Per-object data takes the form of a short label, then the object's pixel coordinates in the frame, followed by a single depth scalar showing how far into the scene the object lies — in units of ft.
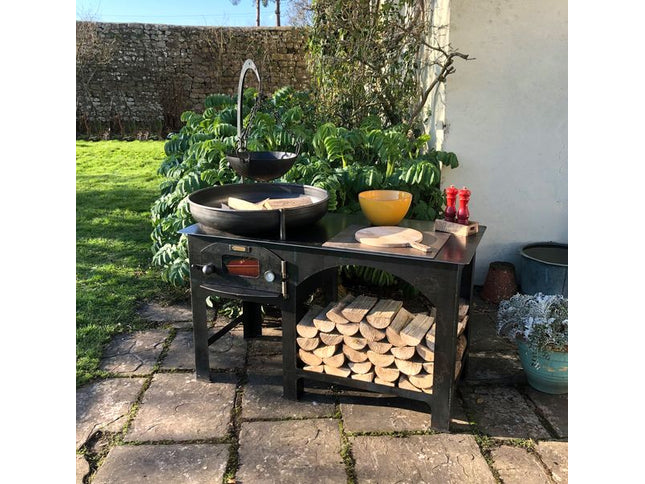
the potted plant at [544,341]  8.90
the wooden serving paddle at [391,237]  7.96
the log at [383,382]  8.46
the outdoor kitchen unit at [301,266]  7.74
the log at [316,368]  8.84
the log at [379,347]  8.45
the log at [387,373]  8.43
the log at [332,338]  8.70
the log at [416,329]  8.24
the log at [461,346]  9.19
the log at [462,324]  8.98
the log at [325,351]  8.69
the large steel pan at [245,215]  8.14
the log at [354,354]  8.60
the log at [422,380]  8.23
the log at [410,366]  8.24
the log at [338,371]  8.68
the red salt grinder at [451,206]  9.02
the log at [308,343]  8.74
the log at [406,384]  8.37
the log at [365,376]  8.55
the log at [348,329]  8.64
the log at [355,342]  8.59
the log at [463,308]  9.25
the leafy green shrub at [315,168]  11.82
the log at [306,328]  8.73
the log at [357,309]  8.63
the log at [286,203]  8.70
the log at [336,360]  8.70
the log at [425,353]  8.18
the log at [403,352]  8.27
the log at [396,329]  8.38
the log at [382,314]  8.46
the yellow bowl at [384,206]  9.11
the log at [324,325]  8.71
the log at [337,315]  8.70
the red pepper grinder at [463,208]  8.87
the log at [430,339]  8.29
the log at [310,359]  8.80
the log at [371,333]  8.50
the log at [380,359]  8.42
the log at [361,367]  8.57
